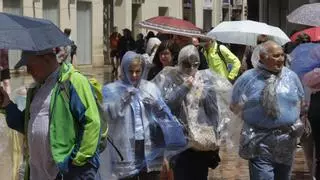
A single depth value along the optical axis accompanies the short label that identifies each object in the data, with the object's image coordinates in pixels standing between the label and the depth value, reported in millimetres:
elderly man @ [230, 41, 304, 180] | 7547
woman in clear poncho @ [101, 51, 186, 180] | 7270
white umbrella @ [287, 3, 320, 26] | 10972
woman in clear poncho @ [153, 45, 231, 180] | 8054
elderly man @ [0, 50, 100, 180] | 5582
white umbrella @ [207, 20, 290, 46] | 12895
